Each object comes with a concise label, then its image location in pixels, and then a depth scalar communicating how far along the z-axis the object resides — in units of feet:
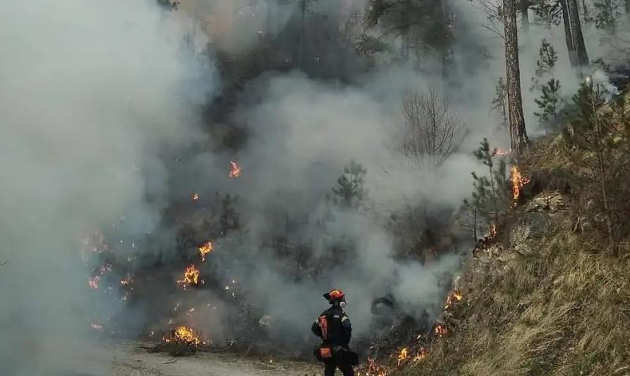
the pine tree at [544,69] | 43.79
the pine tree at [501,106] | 47.14
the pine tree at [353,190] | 46.37
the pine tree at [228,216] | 59.26
